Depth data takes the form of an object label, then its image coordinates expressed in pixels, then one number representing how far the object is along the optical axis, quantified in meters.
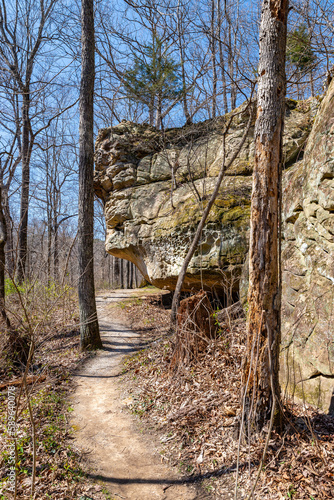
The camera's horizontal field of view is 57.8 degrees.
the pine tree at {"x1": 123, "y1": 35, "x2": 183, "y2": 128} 9.57
